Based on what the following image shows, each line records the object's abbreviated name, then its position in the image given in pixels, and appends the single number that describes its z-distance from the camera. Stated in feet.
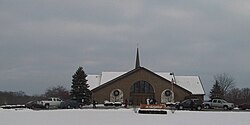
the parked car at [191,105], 167.22
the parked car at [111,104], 219.20
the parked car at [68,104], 177.74
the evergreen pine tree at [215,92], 263.08
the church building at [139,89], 272.10
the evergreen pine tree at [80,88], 246.23
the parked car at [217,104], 178.19
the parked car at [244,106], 182.74
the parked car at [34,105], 186.56
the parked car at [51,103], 188.24
